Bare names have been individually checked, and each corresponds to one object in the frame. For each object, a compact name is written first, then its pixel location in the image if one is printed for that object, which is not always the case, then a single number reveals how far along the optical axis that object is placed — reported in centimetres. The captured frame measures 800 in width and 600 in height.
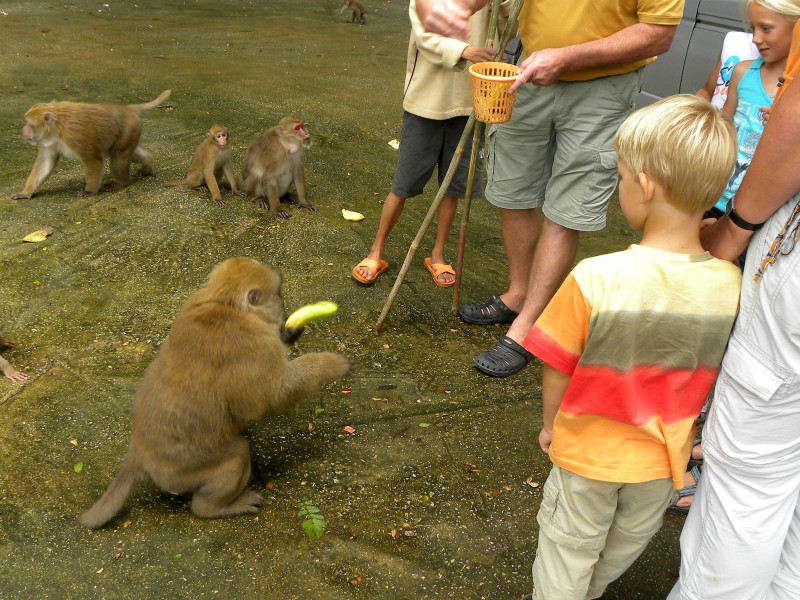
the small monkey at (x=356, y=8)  1261
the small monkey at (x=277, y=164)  607
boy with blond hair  211
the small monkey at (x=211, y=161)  613
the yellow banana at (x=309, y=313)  372
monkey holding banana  309
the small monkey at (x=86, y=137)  610
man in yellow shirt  360
